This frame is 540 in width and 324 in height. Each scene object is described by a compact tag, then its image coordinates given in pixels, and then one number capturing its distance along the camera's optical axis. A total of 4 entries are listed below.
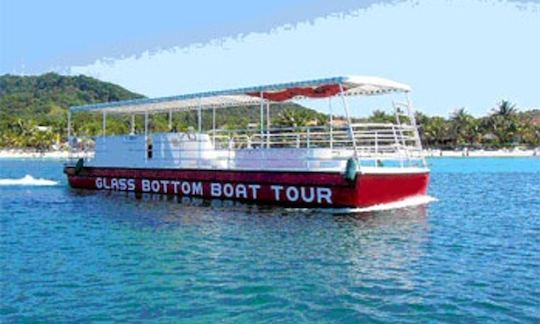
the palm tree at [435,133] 138.12
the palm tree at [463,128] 139.75
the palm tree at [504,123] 136.00
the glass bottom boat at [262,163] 22.20
